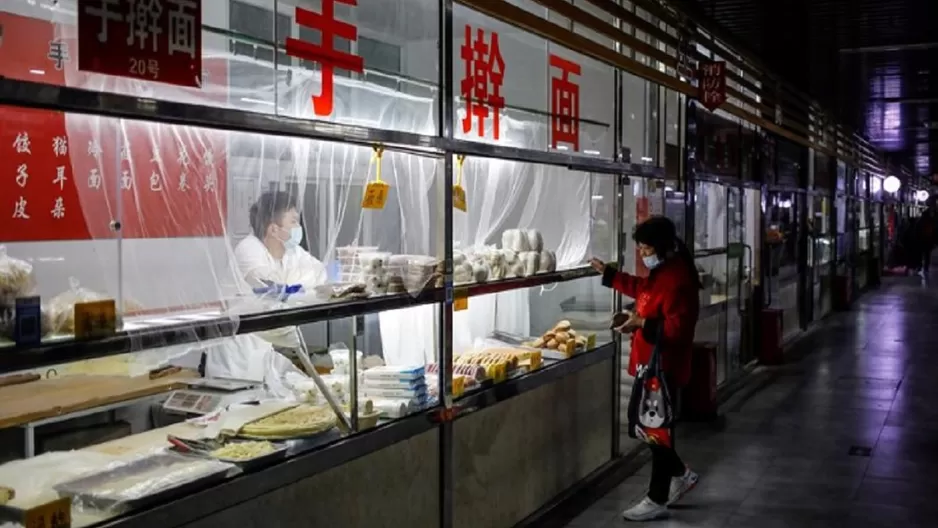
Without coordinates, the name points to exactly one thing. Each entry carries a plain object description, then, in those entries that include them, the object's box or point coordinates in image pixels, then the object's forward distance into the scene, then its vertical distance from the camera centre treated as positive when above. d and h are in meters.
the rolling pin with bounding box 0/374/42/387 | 4.14 -0.66
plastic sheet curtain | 3.10 +0.22
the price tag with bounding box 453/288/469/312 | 4.50 -0.31
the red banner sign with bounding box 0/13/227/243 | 2.82 +0.23
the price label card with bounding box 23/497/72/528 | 2.59 -0.80
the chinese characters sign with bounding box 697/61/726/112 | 8.05 +1.35
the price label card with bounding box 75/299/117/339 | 2.66 -0.24
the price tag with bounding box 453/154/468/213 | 4.57 +0.20
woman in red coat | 5.38 -0.47
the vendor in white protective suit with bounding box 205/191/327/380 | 3.74 -0.08
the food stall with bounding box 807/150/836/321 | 15.16 +0.05
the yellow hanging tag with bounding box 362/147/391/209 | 3.97 +0.19
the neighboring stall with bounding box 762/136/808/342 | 11.70 +0.11
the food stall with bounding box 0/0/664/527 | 2.87 -0.19
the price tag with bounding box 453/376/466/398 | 4.48 -0.74
